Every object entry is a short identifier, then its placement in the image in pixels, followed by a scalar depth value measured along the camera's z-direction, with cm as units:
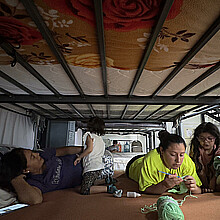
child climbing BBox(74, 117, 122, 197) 159
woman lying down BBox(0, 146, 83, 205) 129
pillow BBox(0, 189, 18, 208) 119
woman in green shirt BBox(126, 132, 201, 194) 131
